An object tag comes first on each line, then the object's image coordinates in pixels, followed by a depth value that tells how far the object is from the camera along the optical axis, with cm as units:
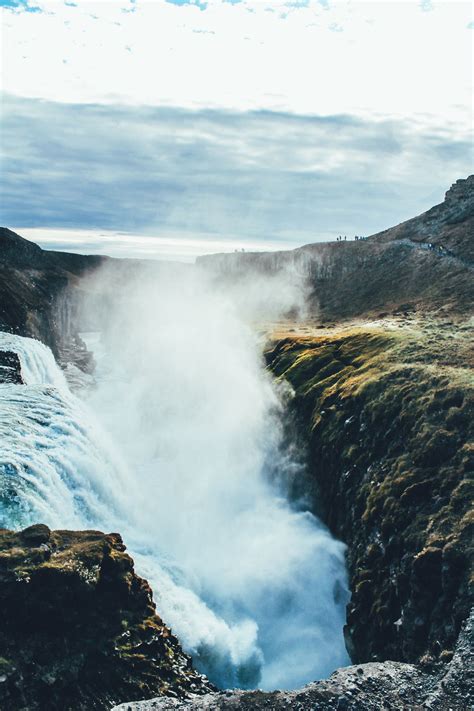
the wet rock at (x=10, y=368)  6100
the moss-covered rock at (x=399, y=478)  3997
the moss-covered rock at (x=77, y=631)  2930
